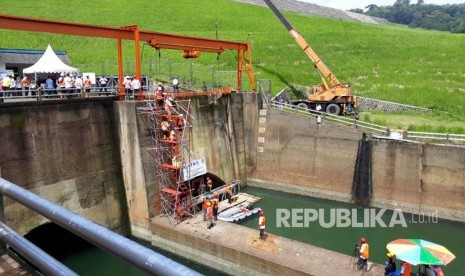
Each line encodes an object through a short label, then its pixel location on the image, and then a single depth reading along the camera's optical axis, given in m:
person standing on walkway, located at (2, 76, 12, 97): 20.95
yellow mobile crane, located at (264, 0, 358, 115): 31.36
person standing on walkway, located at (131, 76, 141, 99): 21.47
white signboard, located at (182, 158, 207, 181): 20.97
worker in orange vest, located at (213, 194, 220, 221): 19.73
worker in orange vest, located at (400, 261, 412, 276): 13.42
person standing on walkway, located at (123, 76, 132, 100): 22.38
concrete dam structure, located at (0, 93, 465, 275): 16.95
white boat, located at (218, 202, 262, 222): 21.98
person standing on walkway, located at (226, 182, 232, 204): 24.20
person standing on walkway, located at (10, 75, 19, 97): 21.56
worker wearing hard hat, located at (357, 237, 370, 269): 14.85
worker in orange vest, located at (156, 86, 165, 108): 20.69
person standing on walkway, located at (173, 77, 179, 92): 24.64
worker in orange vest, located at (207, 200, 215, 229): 18.95
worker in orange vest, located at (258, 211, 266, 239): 17.19
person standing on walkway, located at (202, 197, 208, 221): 19.74
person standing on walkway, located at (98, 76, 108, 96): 26.28
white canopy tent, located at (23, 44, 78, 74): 26.31
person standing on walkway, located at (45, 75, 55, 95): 23.19
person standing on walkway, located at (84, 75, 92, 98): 23.60
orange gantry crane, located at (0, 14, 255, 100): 17.95
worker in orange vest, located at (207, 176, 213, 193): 24.13
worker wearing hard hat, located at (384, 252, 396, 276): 14.26
